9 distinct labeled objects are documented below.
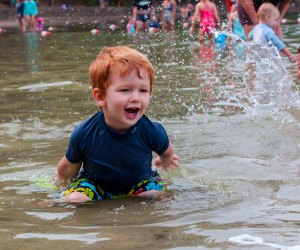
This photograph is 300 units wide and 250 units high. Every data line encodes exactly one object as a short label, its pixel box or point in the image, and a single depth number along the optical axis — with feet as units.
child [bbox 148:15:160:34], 72.06
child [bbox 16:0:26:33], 80.65
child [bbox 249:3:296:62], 30.16
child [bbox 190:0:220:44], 55.57
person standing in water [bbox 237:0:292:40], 32.17
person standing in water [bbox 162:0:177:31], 71.92
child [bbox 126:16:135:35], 68.10
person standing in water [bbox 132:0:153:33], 71.15
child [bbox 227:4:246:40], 54.62
